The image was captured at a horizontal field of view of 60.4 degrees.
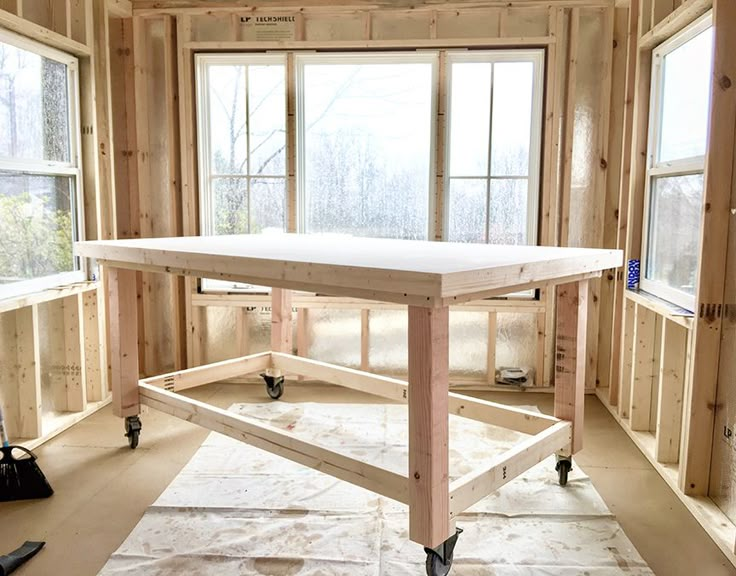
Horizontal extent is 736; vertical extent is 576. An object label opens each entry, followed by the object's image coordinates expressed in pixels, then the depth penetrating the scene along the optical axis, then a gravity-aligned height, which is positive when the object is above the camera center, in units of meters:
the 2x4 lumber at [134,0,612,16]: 4.11 +1.38
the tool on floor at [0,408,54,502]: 2.75 -1.15
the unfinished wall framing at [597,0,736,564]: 2.52 -0.53
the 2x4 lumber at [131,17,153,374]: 4.41 +0.26
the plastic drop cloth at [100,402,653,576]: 2.21 -1.21
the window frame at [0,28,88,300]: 3.33 +0.25
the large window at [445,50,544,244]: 4.21 +0.47
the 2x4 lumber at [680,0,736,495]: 2.49 -0.14
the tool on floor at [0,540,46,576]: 2.19 -1.22
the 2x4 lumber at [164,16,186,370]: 4.41 +0.27
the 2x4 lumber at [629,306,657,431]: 3.46 -0.83
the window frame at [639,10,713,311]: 3.10 +0.28
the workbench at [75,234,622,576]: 1.88 -0.46
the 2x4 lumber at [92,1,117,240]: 3.91 +0.56
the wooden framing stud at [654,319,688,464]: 3.07 -0.85
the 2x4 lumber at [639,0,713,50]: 2.79 +0.93
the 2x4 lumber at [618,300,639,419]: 3.61 -0.81
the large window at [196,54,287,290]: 4.38 +0.50
